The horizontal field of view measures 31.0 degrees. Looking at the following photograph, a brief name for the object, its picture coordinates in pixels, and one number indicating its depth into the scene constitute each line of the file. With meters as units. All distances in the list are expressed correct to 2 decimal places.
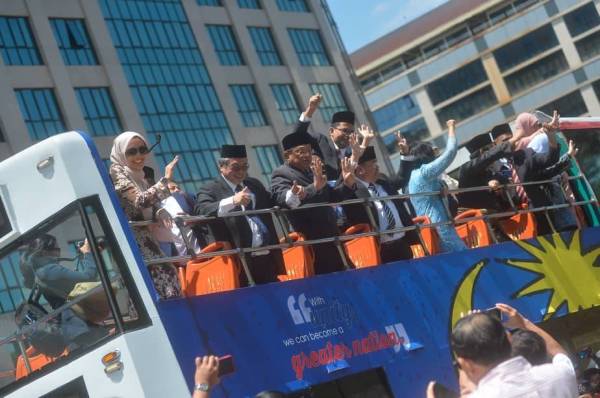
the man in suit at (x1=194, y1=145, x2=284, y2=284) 7.86
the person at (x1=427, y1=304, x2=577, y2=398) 4.61
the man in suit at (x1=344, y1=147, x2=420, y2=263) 9.30
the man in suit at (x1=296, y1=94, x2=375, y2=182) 9.90
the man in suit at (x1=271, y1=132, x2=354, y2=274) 8.35
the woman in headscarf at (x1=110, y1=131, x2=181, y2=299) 6.90
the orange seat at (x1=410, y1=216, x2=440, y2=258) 9.62
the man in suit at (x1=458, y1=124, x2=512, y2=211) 11.30
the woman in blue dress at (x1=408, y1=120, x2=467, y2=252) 9.96
